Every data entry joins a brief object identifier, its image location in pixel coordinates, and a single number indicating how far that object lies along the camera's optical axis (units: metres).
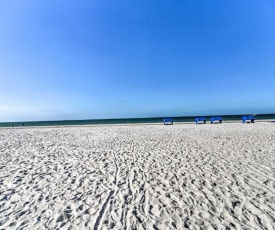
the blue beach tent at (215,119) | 28.92
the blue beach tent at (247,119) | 27.29
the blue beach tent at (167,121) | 29.94
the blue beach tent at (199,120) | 29.59
